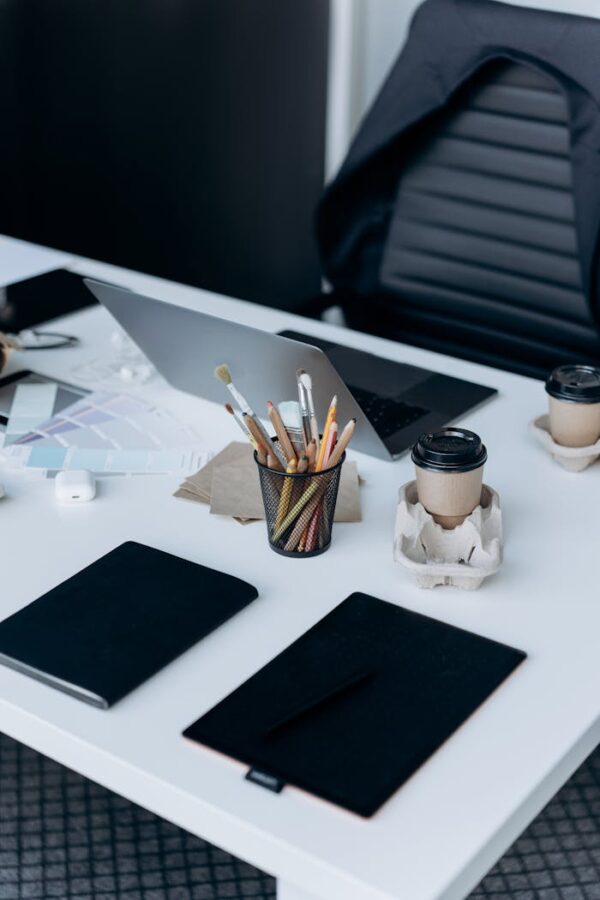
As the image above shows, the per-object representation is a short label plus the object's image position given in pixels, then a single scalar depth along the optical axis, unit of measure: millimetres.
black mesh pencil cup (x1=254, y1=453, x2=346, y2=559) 2166
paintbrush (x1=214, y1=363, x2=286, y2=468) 2180
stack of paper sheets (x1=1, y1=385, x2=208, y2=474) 2429
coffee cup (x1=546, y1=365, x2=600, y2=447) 2377
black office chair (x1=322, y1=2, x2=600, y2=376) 3151
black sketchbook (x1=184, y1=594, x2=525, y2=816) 1888
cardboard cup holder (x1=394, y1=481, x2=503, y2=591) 2145
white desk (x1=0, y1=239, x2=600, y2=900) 1829
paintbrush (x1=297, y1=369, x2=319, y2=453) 2184
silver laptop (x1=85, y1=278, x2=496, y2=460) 2365
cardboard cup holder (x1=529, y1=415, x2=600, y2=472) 2386
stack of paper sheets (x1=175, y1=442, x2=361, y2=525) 2303
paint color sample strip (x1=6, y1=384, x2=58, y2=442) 2518
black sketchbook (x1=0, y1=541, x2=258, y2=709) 2013
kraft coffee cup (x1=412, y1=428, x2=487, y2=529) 2176
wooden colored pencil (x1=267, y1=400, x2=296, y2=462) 2179
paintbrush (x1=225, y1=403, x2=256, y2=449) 2181
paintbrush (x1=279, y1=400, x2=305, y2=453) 2216
